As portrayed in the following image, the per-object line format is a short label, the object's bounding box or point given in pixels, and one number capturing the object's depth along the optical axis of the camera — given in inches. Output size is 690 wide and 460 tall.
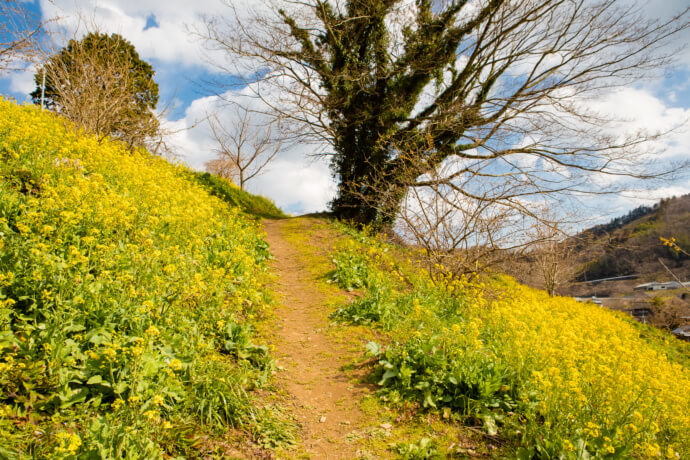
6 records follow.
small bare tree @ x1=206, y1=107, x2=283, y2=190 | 1040.0
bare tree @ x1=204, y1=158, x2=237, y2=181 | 1322.6
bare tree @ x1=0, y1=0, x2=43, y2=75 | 259.1
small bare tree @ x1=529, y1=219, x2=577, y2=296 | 717.9
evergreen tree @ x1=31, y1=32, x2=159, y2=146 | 353.1
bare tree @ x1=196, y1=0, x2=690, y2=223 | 472.7
